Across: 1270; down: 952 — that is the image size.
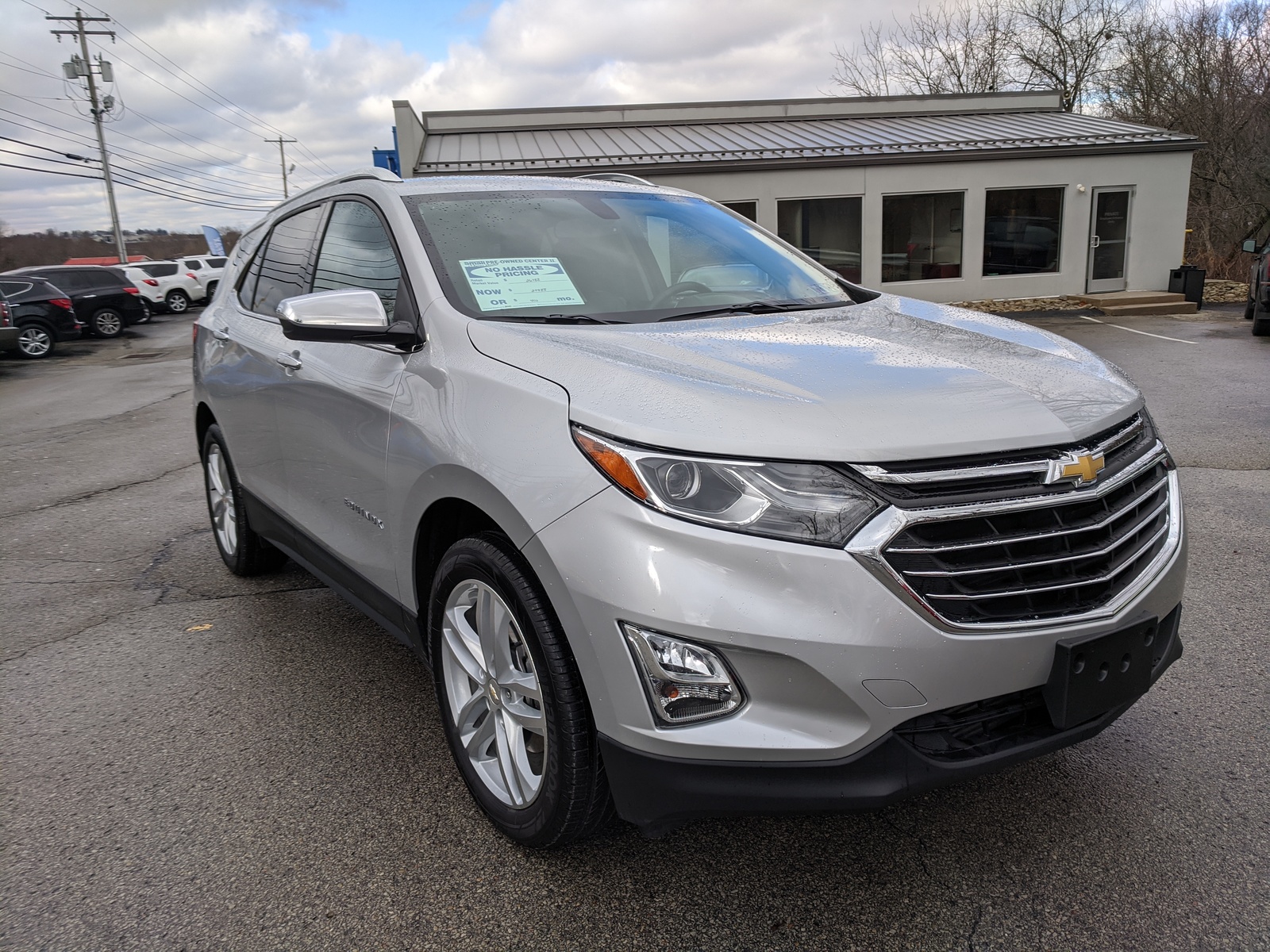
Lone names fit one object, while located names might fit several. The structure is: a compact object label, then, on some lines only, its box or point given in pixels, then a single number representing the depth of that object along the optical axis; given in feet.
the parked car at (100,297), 77.41
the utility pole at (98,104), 142.72
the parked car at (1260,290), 44.09
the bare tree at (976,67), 116.06
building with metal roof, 62.85
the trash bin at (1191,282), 60.59
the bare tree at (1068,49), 109.70
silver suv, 5.99
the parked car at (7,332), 58.34
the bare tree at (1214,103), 92.58
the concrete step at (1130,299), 60.80
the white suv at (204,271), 105.29
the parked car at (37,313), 66.23
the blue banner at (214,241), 113.48
